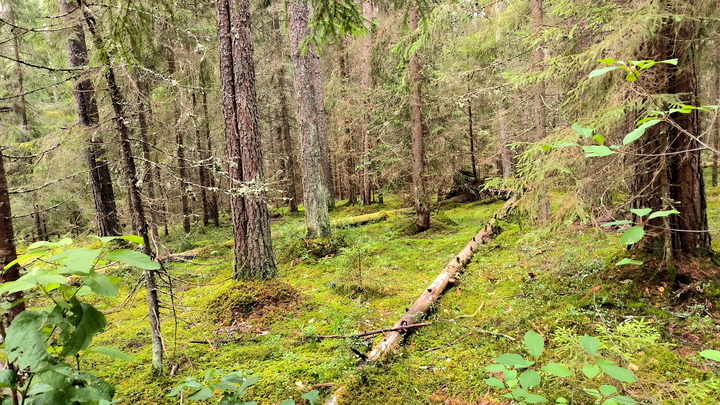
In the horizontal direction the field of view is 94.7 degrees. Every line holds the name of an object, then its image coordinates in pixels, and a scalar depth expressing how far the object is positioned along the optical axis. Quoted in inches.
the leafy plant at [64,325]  42.4
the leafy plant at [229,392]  63.5
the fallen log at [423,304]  139.6
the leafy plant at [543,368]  54.4
